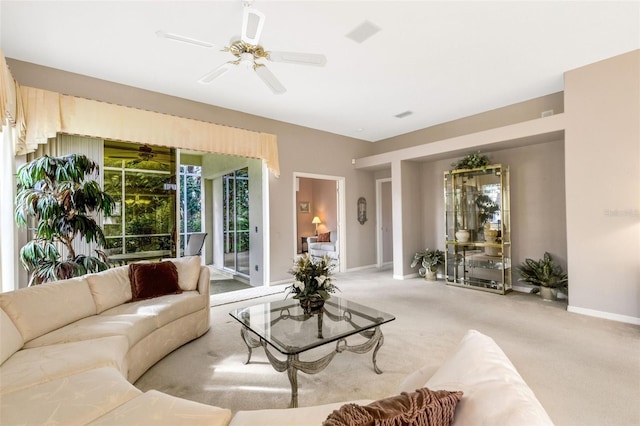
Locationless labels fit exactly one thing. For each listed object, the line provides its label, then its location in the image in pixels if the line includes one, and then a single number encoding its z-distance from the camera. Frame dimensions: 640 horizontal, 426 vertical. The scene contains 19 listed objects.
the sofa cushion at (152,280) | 2.90
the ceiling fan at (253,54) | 2.21
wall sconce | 6.85
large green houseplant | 2.77
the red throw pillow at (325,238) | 8.60
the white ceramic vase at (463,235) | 5.22
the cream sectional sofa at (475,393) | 0.73
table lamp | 9.65
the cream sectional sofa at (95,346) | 1.27
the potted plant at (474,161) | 4.95
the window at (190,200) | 6.71
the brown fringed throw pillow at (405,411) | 0.74
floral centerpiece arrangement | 2.59
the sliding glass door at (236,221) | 5.99
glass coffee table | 1.91
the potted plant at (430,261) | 5.62
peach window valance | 3.23
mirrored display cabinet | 4.84
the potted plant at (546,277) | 4.21
